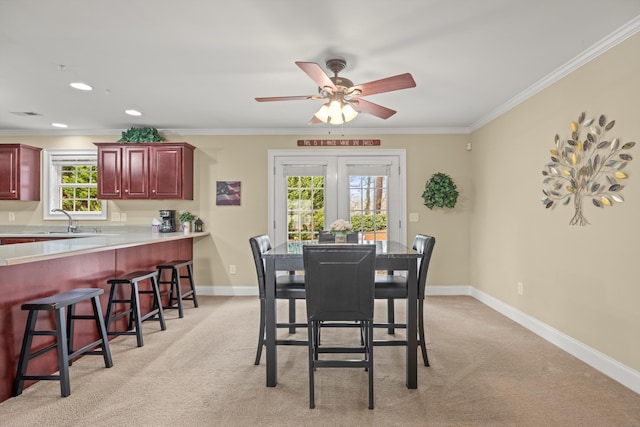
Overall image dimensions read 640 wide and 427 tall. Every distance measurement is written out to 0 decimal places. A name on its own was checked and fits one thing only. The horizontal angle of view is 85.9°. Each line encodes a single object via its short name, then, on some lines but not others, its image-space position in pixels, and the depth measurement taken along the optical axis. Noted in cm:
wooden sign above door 507
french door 507
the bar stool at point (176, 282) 402
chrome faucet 489
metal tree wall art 246
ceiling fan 241
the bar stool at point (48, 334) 219
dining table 232
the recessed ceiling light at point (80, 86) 338
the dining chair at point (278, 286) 258
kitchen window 516
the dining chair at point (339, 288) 209
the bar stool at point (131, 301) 306
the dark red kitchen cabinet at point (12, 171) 484
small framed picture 510
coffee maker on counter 491
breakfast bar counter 218
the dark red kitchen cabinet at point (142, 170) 477
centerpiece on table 298
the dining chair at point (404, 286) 250
